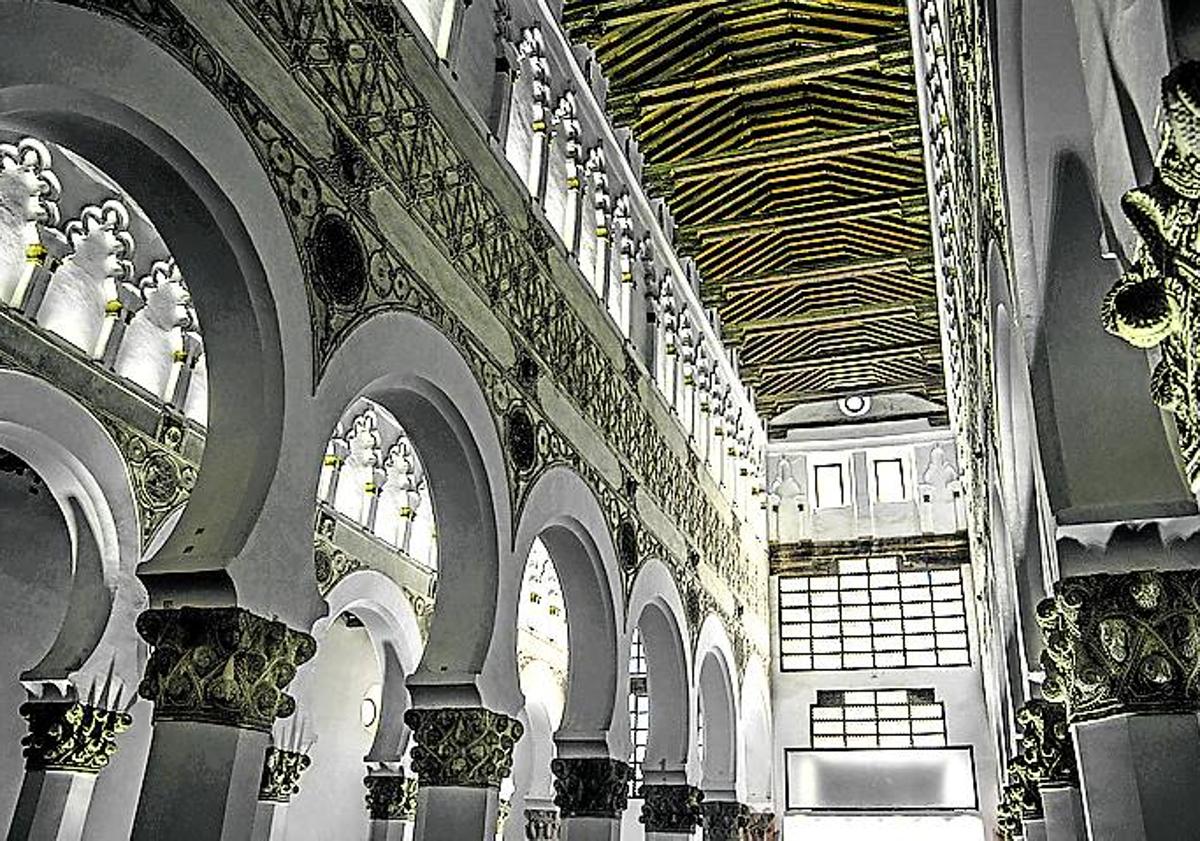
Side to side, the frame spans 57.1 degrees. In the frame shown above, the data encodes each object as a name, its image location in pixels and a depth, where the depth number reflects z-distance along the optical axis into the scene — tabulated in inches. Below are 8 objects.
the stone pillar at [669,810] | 377.1
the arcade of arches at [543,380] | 115.0
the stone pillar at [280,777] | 334.3
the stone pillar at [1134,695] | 106.5
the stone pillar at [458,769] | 220.1
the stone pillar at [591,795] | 298.8
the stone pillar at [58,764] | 225.8
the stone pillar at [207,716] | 143.5
